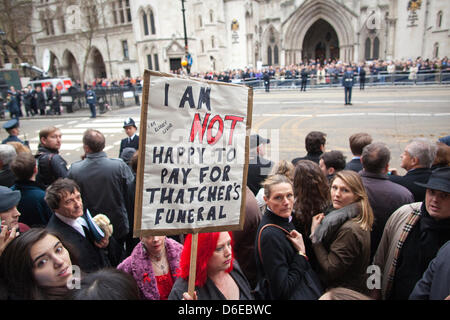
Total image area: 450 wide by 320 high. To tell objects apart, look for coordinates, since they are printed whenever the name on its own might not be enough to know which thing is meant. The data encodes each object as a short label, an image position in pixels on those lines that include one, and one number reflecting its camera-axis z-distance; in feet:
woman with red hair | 6.37
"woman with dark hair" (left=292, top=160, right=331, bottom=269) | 9.09
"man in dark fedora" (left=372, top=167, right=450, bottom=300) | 7.08
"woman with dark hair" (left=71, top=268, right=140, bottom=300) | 5.12
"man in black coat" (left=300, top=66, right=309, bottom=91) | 74.18
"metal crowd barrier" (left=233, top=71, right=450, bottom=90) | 65.24
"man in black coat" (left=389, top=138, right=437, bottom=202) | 10.80
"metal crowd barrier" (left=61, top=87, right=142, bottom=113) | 66.23
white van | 92.84
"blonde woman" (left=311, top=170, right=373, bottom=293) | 7.64
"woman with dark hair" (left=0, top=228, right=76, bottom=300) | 5.73
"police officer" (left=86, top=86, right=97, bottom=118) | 56.70
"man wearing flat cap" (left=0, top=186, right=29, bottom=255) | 8.27
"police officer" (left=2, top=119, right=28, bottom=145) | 20.46
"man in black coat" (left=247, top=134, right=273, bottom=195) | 13.00
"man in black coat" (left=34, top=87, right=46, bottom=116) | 66.08
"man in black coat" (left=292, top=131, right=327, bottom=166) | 14.42
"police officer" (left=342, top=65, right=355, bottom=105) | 48.80
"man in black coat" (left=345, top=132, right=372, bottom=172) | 13.24
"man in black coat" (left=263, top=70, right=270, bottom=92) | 79.99
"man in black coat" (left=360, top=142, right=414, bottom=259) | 9.77
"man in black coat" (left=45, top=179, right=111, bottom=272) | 8.87
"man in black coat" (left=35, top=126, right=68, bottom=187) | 14.44
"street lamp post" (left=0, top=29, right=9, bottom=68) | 95.27
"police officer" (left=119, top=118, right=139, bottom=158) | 19.80
